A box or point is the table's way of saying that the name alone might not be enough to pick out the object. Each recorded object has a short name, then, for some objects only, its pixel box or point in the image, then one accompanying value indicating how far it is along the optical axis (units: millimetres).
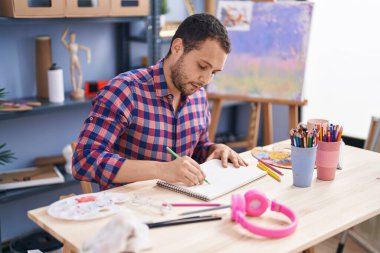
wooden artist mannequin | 2656
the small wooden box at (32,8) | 2248
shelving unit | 2352
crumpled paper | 1003
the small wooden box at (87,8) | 2430
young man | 1479
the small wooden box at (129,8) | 2588
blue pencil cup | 1460
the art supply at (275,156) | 1708
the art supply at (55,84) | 2537
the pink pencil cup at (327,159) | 1525
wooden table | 1114
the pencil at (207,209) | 1269
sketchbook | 1390
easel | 2828
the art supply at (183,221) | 1186
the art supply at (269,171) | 1552
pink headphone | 1166
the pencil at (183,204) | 1311
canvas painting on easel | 2807
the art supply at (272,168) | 1609
